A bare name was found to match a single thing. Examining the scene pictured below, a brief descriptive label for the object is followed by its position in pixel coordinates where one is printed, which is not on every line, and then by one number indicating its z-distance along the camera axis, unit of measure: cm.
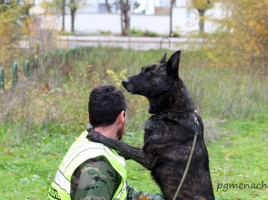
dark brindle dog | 266
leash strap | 261
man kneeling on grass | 207
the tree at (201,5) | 2109
